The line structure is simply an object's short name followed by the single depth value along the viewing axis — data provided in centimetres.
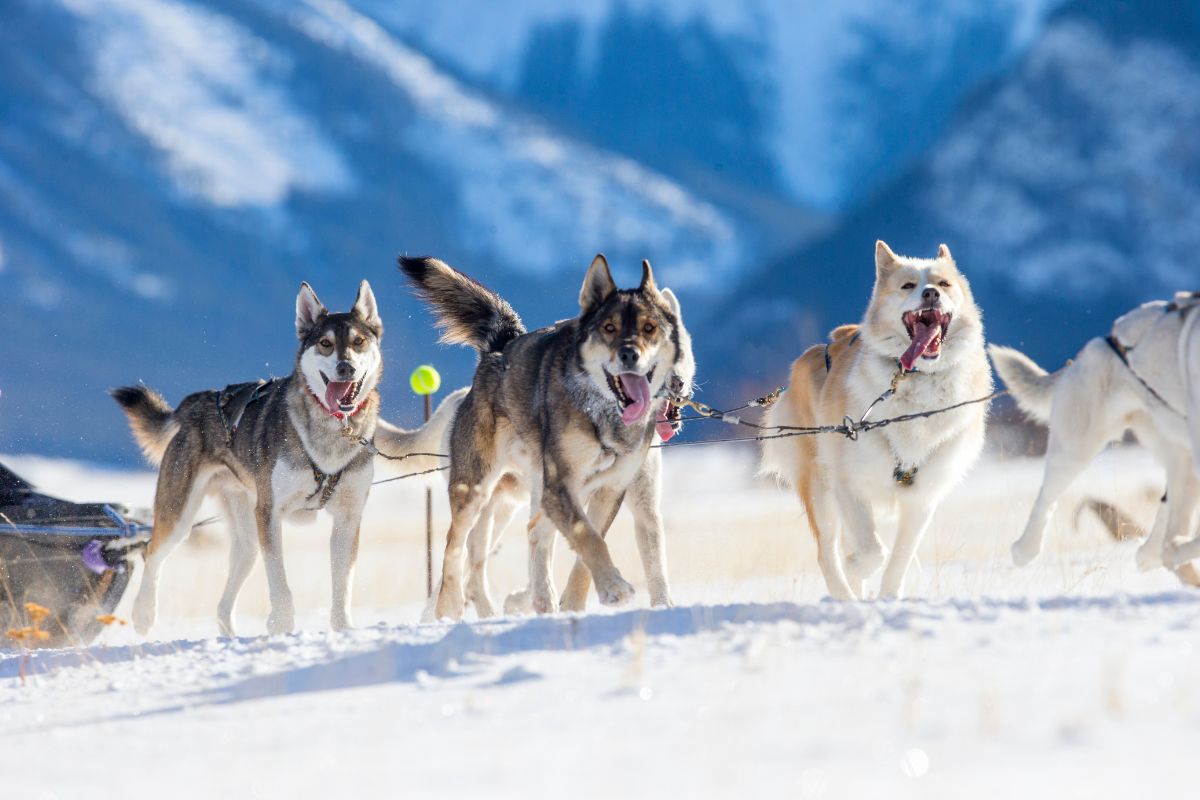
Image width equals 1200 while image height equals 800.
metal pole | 1609
